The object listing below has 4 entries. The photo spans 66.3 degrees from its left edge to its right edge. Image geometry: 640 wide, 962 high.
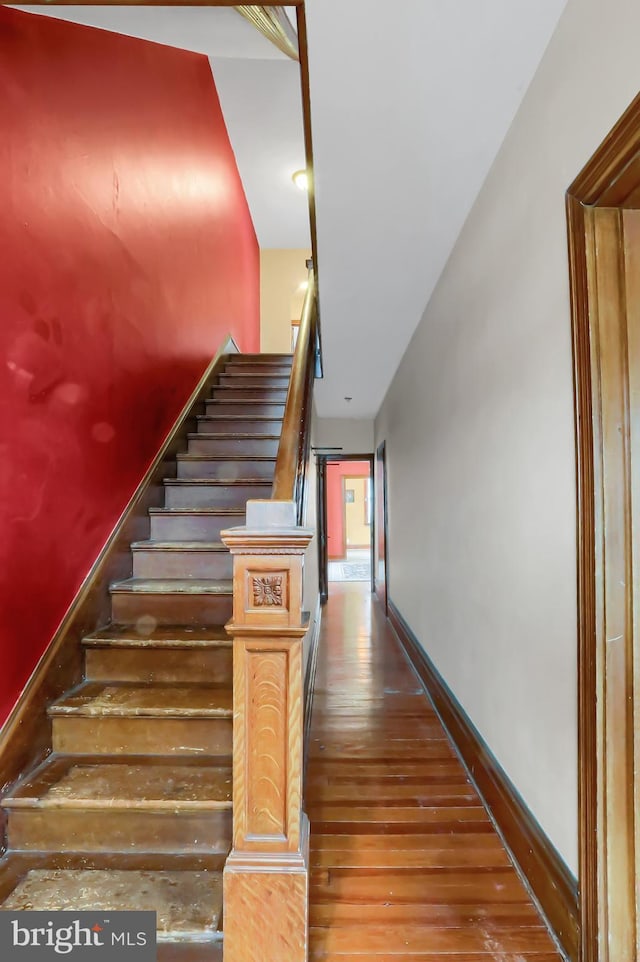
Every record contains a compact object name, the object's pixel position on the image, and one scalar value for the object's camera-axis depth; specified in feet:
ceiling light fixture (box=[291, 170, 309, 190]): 16.28
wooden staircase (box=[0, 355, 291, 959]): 4.36
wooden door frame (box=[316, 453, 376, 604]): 18.22
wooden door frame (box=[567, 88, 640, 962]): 3.69
